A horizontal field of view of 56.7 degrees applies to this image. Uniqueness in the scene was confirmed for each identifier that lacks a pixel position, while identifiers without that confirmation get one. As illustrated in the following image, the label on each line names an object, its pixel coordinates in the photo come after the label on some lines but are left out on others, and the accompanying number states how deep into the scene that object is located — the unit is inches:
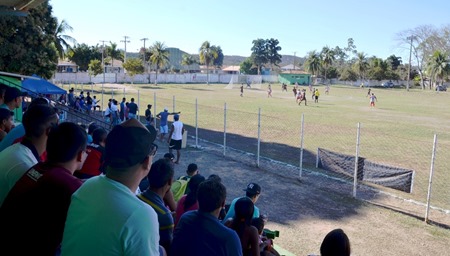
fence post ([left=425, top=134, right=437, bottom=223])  371.8
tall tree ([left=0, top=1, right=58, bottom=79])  805.9
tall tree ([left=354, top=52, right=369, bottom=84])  4207.7
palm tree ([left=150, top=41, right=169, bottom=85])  3614.7
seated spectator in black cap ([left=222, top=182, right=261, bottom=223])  209.9
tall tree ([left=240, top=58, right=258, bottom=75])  5506.9
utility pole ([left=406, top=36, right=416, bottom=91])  3999.3
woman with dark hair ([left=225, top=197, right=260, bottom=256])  155.9
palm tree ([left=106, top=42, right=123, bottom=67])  3351.4
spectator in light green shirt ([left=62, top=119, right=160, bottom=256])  80.4
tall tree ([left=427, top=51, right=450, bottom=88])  3759.8
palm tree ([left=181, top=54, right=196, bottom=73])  5546.3
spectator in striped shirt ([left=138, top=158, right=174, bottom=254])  137.8
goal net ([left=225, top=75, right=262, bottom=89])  3791.8
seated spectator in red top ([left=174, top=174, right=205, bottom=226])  183.6
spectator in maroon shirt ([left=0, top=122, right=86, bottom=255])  98.3
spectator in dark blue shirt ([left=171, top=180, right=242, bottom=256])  124.2
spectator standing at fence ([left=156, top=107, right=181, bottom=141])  697.6
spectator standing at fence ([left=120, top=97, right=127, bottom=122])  810.2
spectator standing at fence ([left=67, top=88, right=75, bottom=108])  1025.5
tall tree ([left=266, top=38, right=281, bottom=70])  5526.6
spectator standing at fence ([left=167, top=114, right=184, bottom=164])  564.1
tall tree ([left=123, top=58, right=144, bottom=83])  2874.0
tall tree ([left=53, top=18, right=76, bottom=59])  1643.9
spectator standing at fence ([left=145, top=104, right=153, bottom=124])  793.4
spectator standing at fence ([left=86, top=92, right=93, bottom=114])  1021.5
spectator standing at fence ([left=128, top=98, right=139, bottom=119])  717.3
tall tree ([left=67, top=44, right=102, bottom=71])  3036.4
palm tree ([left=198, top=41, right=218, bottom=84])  4443.9
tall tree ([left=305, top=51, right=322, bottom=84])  4426.7
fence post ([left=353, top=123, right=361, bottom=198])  431.8
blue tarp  781.3
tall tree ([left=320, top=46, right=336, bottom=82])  4461.1
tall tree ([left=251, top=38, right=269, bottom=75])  5526.6
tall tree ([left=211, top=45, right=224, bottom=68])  6259.4
